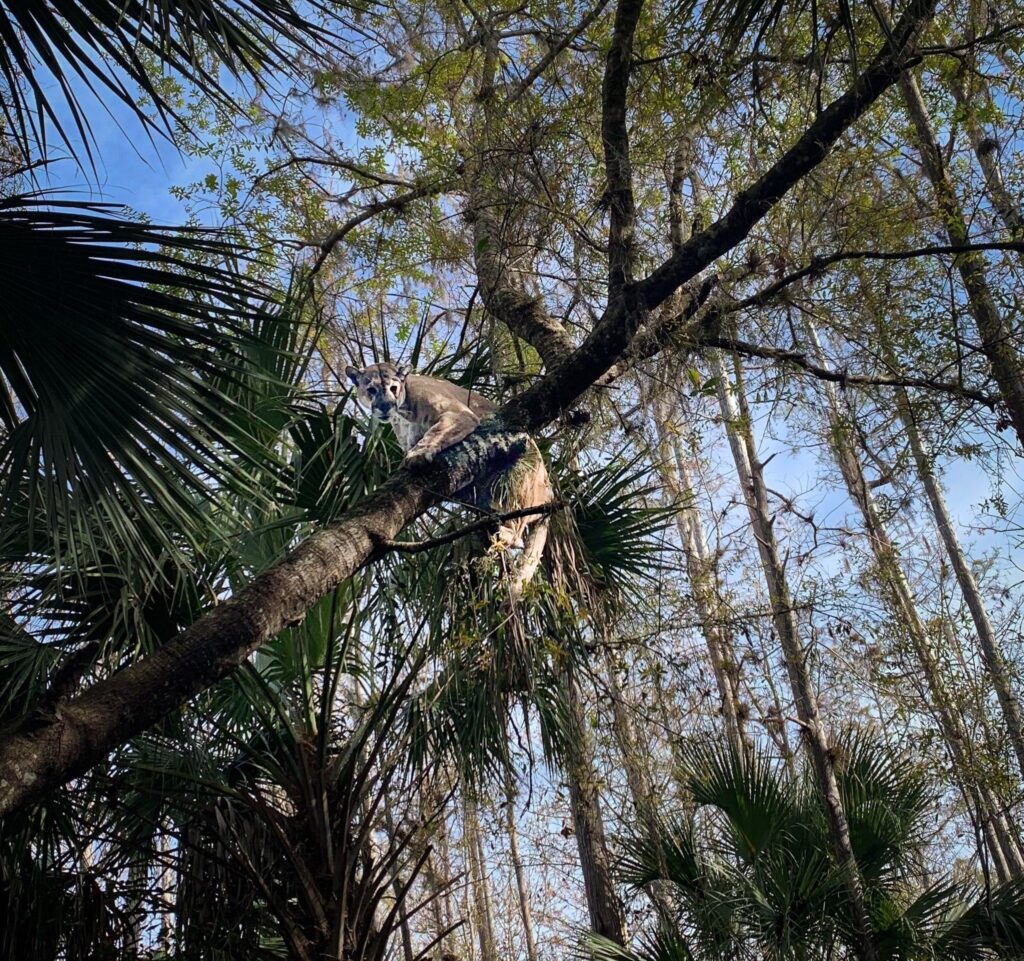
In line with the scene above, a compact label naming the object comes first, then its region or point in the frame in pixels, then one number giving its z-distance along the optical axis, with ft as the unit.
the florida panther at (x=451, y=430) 13.37
